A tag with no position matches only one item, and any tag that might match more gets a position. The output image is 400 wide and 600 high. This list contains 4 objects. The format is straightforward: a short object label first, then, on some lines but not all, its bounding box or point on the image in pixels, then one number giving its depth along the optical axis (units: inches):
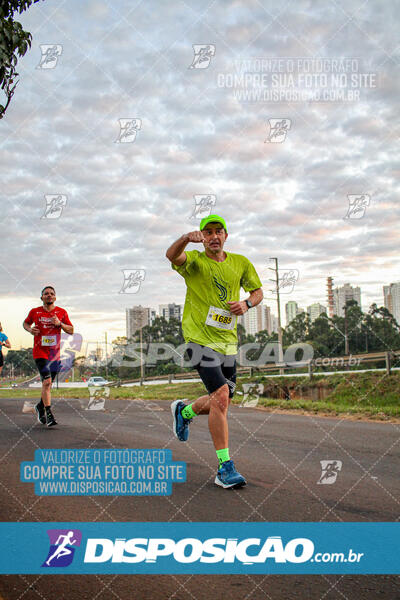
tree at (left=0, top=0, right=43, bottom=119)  155.2
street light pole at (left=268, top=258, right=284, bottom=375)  1249.8
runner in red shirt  312.0
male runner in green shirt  167.8
